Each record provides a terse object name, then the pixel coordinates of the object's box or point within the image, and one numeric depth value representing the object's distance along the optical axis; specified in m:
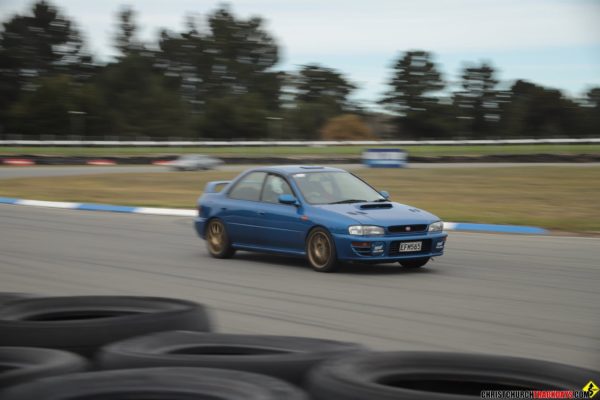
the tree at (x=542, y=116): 99.00
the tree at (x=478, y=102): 107.81
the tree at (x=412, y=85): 105.31
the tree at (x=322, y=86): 128.25
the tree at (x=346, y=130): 108.19
